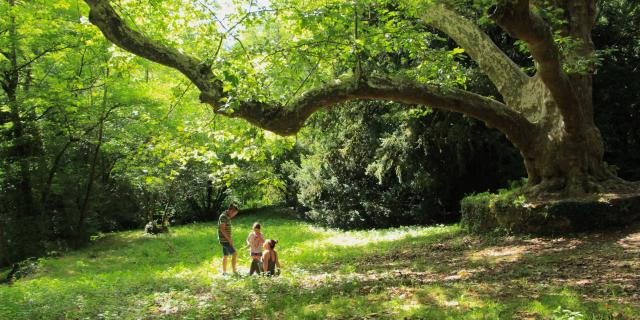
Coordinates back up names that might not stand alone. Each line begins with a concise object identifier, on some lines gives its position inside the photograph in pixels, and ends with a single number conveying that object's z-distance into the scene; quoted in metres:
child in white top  9.90
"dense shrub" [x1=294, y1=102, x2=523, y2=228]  16.41
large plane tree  8.36
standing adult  10.44
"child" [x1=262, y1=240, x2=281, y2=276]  9.50
